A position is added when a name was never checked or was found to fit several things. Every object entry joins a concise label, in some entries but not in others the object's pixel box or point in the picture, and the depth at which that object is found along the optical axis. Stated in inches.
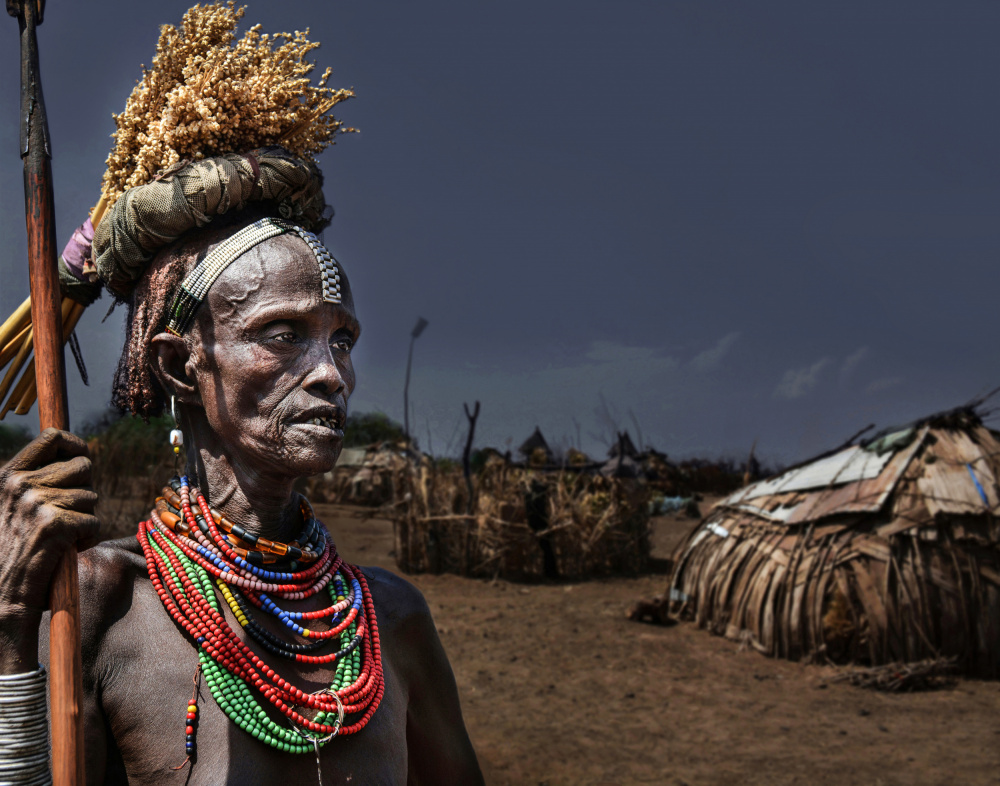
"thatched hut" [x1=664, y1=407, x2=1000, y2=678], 320.2
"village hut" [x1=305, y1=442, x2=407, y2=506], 877.2
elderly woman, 64.7
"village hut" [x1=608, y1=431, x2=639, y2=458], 849.7
